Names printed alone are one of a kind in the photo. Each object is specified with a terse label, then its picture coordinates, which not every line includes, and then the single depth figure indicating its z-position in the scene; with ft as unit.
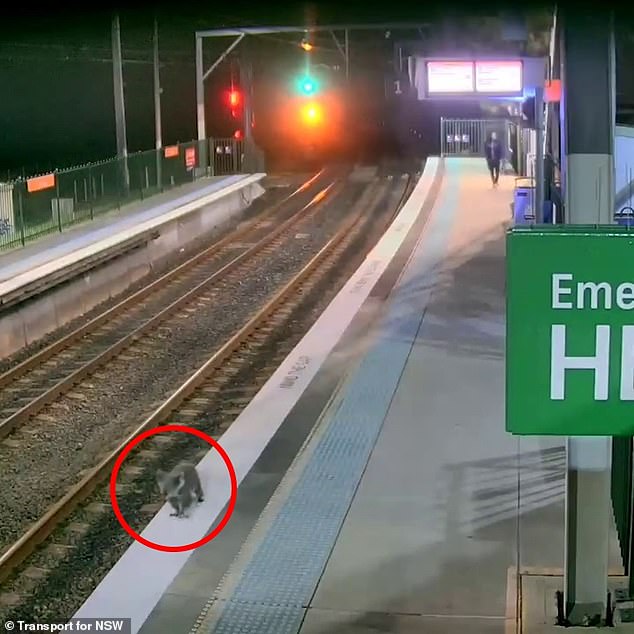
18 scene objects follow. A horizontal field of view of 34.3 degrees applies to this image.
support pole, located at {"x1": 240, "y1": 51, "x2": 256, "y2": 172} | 96.58
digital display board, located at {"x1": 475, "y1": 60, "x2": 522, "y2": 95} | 40.91
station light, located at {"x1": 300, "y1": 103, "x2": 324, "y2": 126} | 118.73
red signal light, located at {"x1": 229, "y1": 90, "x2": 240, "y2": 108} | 93.70
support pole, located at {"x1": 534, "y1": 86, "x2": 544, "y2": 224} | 34.39
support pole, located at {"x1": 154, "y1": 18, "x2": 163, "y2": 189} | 75.56
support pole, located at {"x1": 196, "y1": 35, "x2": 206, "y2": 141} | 84.99
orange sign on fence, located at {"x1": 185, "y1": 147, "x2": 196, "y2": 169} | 83.46
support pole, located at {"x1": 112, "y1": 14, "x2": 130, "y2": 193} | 68.85
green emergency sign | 12.78
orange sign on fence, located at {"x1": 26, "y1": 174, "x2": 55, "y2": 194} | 54.13
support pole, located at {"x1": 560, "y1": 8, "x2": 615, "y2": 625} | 13.85
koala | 23.02
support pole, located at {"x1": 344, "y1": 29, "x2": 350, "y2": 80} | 99.79
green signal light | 93.20
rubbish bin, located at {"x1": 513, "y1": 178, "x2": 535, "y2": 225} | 53.36
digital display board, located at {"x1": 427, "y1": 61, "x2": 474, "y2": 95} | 42.96
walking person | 77.71
